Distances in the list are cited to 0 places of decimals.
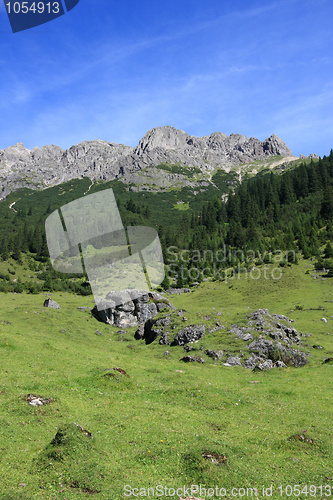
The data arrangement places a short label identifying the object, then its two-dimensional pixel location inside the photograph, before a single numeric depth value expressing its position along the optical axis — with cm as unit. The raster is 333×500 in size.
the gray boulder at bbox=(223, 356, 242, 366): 3491
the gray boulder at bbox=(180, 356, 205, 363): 3588
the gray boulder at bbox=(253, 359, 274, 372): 3294
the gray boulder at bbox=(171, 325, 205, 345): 4225
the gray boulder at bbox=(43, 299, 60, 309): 5982
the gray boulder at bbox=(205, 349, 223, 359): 3641
